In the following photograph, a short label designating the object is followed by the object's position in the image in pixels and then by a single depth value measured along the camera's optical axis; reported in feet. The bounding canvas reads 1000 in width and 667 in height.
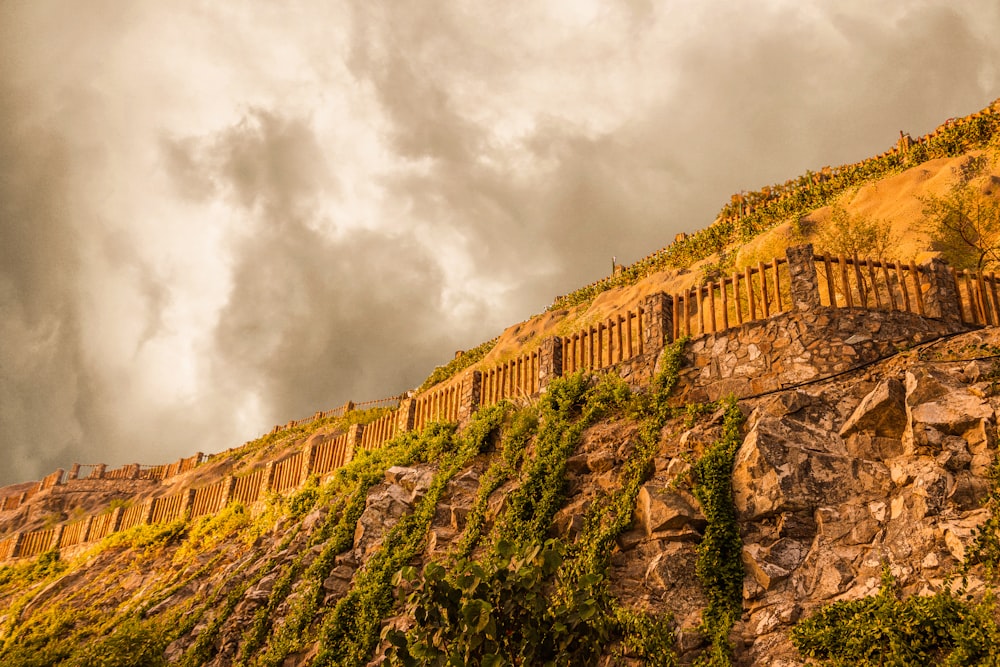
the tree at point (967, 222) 57.00
